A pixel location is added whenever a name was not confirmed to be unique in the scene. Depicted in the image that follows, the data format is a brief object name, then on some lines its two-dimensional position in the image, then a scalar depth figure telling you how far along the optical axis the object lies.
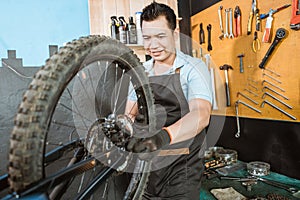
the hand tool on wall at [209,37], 2.05
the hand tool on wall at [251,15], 1.60
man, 1.03
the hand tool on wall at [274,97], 1.48
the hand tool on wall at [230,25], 1.82
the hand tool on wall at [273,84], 1.52
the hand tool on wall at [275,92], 1.50
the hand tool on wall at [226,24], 1.85
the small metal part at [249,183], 1.42
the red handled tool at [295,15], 1.33
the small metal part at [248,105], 1.70
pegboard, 1.44
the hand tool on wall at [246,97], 1.72
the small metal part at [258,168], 1.58
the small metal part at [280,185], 1.36
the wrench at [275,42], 1.44
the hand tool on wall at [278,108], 1.47
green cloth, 1.37
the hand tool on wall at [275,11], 1.41
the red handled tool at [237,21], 1.74
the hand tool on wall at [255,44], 1.64
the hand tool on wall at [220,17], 1.90
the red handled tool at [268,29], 1.50
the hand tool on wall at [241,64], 1.79
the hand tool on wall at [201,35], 2.14
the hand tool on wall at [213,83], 2.04
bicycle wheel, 0.47
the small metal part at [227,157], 1.79
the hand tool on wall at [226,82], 1.92
